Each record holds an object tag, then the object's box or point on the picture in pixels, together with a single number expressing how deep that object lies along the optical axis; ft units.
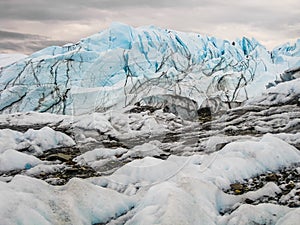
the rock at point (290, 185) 23.52
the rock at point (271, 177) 25.37
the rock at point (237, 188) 23.52
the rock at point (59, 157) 37.86
